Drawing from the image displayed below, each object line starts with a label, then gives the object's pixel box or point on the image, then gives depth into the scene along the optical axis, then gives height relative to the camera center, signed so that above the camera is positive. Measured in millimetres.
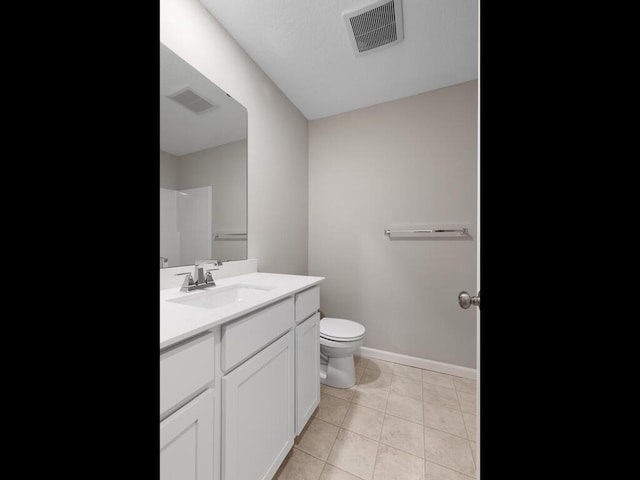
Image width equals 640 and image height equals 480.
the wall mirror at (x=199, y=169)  1140 +396
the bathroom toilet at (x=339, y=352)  1641 -791
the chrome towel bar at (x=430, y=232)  1853 +66
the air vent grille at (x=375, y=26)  1293 +1254
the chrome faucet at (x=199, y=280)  1128 -192
